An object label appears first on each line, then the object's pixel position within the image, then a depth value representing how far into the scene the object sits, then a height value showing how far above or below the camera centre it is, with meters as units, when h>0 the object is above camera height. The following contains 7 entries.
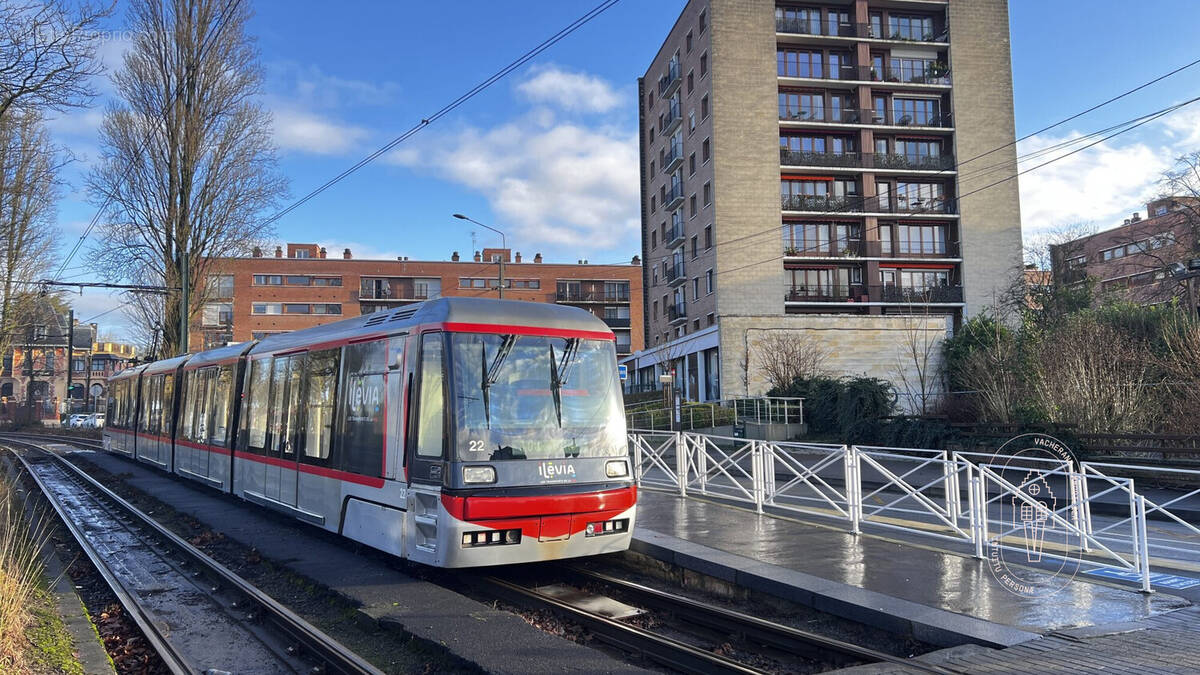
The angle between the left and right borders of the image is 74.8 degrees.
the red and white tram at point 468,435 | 7.58 -0.30
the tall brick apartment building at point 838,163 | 44.41 +14.19
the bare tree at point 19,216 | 14.45 +4.75
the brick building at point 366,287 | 68.12 +10.76
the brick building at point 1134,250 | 31.05 +8.15
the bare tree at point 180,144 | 27.11 +9.32
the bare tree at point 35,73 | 8.20 +3.60
